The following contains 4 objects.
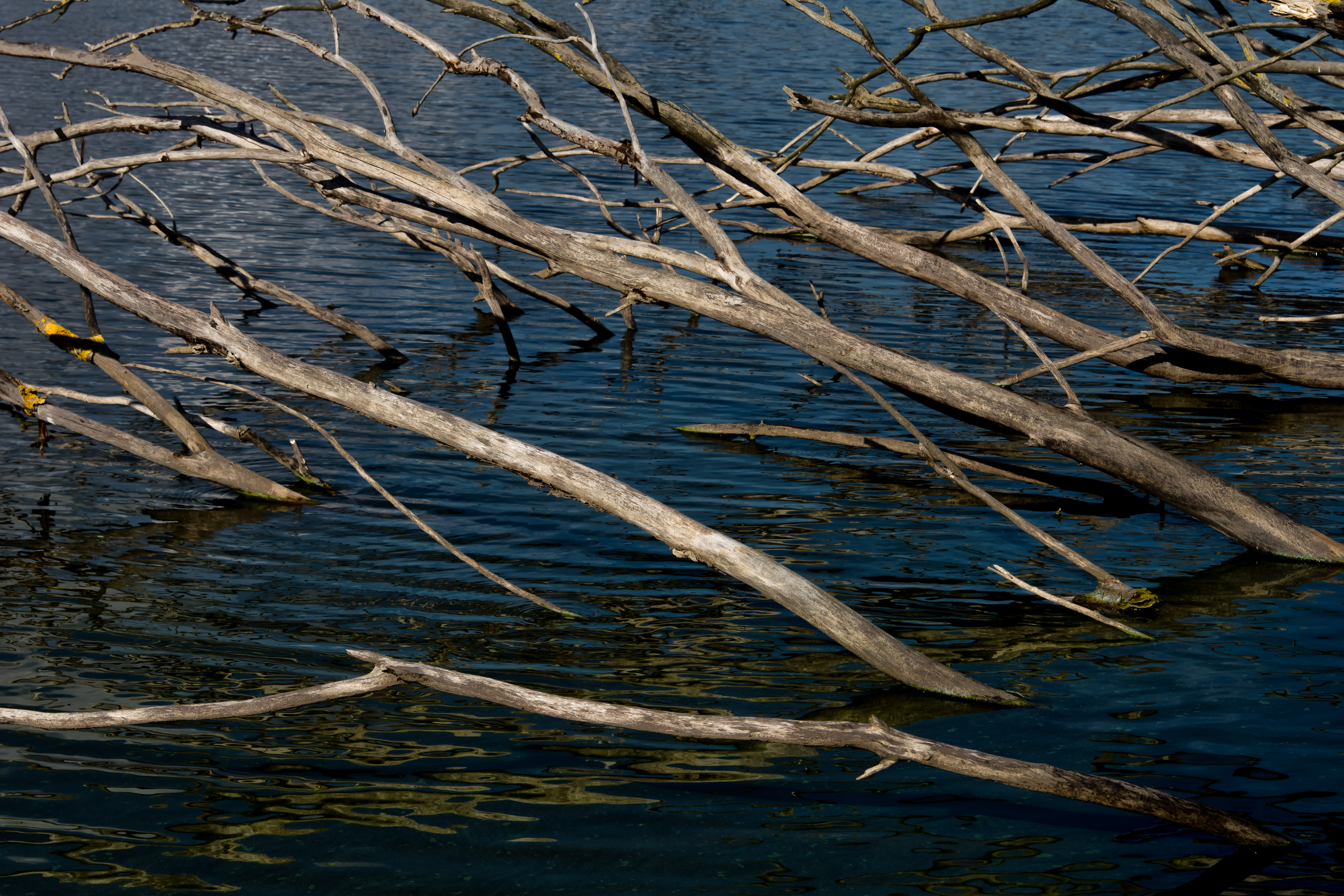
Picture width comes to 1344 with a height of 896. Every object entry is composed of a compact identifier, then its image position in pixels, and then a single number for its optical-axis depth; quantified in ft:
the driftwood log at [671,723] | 25.58
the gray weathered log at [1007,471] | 54.75
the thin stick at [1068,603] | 33.09
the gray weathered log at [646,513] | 33.22
